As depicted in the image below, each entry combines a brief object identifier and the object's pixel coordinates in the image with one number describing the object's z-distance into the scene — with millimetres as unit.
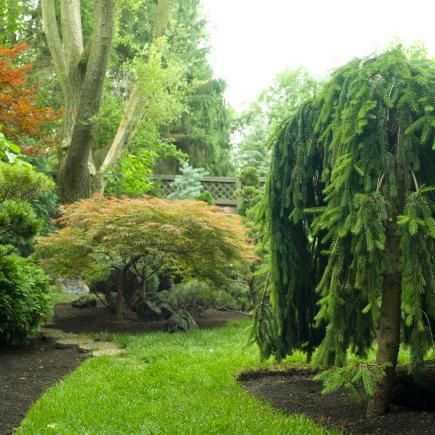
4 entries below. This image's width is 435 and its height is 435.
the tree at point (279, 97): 30078
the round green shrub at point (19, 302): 6594
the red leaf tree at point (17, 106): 11195
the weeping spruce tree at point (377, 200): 3359
